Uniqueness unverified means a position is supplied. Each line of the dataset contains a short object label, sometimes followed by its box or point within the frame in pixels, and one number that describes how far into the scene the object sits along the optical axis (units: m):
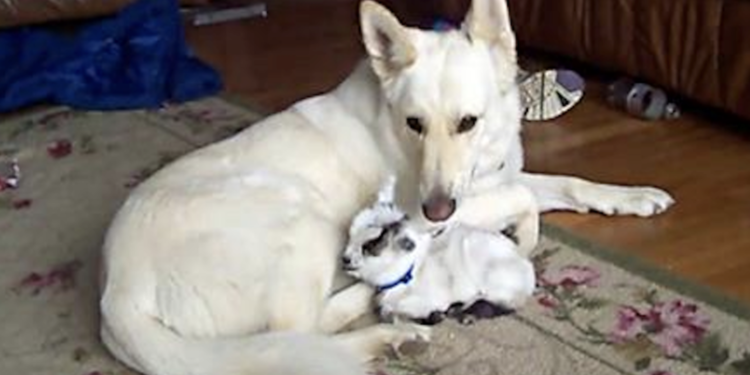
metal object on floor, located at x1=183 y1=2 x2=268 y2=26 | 4.29
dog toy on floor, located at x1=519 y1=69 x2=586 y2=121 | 3.00
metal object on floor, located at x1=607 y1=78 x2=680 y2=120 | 2.99
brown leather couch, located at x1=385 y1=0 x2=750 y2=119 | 2.78
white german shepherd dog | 1.78
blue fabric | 3.36
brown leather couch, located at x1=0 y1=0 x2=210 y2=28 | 3.61
